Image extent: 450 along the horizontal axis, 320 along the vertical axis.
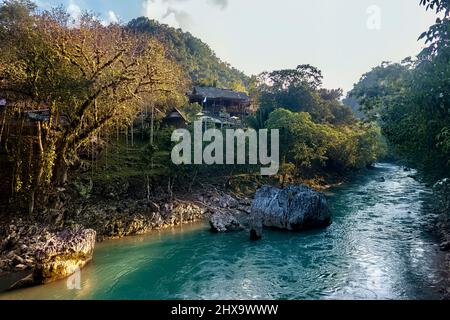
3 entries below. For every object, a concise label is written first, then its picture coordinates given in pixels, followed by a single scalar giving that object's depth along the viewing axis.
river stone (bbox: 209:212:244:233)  19.98
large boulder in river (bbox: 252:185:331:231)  20.25
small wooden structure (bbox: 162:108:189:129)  36.80
